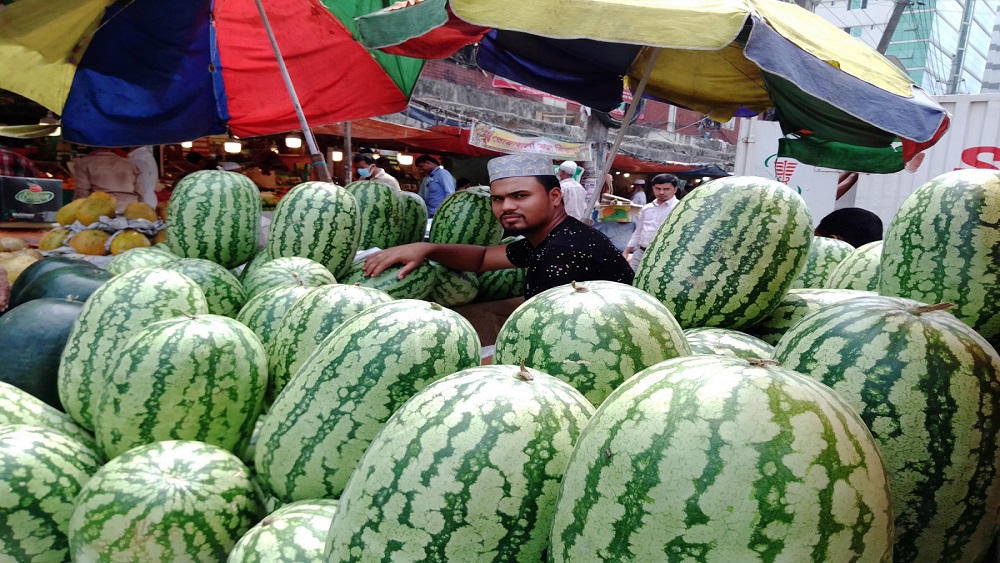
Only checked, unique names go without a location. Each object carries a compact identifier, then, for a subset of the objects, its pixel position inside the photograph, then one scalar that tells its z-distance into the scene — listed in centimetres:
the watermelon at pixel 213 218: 354
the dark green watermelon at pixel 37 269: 352
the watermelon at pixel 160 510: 135
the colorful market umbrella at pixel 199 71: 455
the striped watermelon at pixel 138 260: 339
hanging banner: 1301
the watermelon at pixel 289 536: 125
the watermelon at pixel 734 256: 186
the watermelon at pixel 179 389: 169
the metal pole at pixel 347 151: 591
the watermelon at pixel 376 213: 397
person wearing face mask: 778
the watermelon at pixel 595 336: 133
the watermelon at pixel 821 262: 248
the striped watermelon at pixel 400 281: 346
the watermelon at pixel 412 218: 418
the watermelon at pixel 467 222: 403
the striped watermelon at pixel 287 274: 296
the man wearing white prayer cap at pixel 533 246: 308
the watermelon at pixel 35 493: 144
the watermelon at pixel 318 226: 340
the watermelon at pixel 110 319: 196
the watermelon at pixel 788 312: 192
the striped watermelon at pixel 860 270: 205
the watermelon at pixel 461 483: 94
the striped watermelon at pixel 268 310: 233
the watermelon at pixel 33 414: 174
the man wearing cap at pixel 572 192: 934
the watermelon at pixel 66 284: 290
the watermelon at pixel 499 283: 426
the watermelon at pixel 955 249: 140
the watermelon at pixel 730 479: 74
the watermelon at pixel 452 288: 382
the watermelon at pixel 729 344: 160
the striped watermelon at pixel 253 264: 355
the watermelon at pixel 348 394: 142
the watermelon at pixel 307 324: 192
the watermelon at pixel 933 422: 101
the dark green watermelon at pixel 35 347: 219
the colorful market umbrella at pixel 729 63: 240
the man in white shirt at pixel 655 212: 892
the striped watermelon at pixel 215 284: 293
